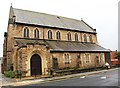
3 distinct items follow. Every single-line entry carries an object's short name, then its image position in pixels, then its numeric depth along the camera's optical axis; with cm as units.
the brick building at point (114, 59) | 2546
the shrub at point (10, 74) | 1389
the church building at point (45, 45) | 1524
